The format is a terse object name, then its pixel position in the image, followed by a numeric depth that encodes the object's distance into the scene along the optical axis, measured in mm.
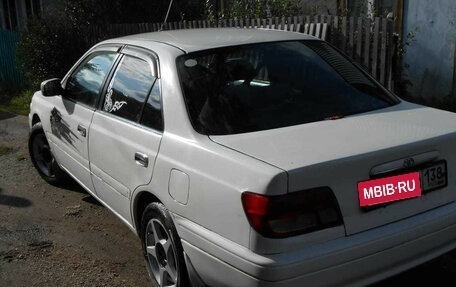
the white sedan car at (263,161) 2367
